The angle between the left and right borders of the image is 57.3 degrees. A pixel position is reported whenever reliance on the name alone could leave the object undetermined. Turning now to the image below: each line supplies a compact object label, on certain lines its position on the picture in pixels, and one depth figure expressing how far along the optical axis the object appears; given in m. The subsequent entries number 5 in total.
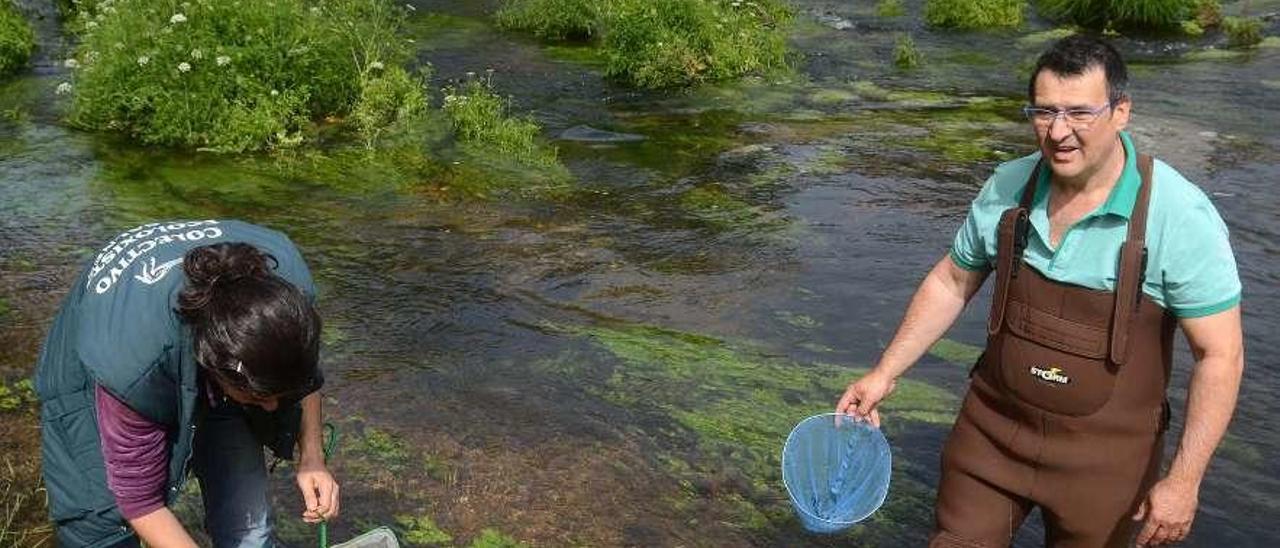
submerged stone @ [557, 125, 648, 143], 10.88
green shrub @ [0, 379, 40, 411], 5.33
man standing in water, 2.94
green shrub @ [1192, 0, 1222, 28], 15.18
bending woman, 2.46
